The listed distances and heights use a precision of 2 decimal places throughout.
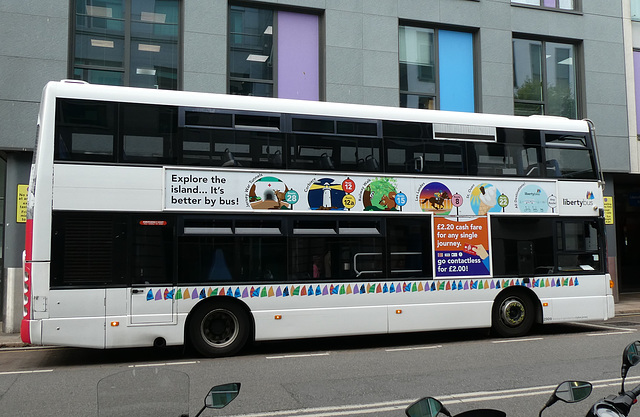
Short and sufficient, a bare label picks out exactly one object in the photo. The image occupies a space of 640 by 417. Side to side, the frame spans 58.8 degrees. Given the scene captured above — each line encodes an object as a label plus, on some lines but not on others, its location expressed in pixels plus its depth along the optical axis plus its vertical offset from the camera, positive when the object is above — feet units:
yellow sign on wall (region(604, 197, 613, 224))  56.75 +3.09
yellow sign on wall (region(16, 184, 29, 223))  41.42 +3.12
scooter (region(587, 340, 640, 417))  8.14 -2.46
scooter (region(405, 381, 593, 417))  7.21 -2.28
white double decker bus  28.32 +1.21
